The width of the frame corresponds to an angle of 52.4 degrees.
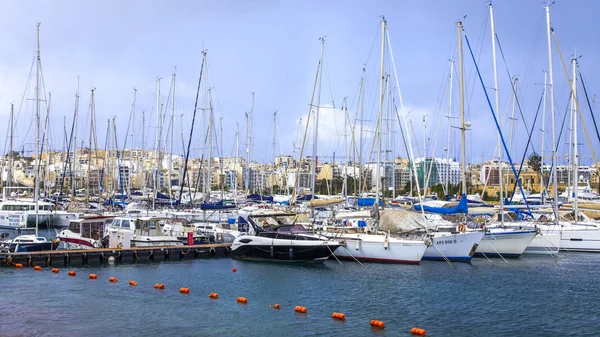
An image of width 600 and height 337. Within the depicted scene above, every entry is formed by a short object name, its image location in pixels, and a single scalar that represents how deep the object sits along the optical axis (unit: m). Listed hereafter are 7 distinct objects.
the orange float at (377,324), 23.81
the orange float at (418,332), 22.69
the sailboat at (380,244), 39.28
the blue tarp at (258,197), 83.38
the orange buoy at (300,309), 26.40
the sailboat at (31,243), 39.97
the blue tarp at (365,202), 55.00
